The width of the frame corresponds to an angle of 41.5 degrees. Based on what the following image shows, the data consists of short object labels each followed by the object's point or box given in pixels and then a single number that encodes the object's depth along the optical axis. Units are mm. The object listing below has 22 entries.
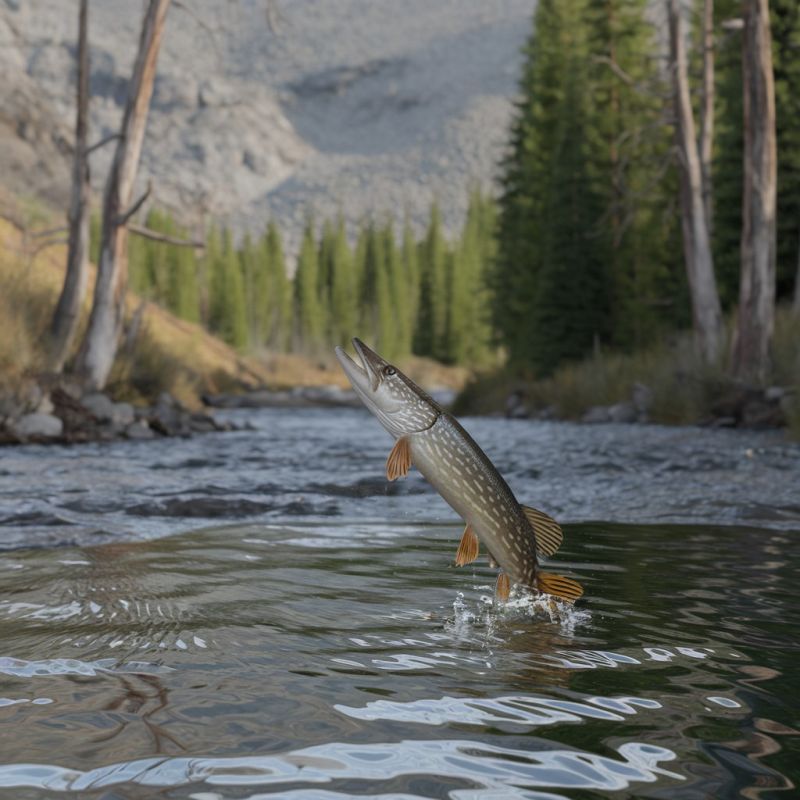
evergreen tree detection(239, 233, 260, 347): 86925
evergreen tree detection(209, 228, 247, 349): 79188
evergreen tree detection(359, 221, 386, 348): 89625
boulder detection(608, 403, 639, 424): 19234
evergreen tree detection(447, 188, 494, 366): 76294
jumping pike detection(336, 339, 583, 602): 3596
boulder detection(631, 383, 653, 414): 19016
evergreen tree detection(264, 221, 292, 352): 86000
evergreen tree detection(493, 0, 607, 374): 28484
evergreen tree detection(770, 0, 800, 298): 21938
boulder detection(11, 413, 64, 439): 13578
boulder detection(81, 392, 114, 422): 15273
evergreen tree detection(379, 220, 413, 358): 89625
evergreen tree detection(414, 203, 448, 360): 77375
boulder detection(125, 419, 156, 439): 15241
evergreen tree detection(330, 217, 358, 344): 88250
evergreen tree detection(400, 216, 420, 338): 94125
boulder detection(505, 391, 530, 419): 24831
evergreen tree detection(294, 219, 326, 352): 86812
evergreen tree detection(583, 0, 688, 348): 27906
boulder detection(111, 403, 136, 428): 15375
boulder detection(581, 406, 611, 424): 19938
